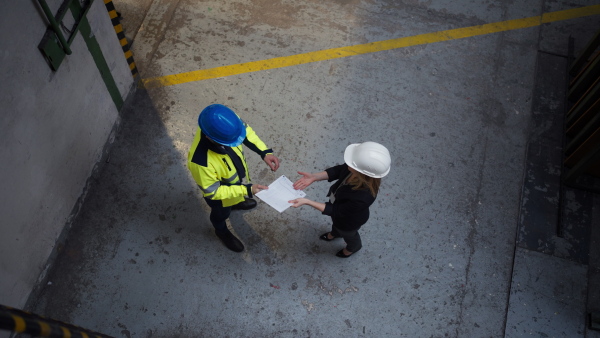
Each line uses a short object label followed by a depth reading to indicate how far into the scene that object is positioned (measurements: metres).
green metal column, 4.48
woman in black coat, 3.62
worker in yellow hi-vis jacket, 3.56
